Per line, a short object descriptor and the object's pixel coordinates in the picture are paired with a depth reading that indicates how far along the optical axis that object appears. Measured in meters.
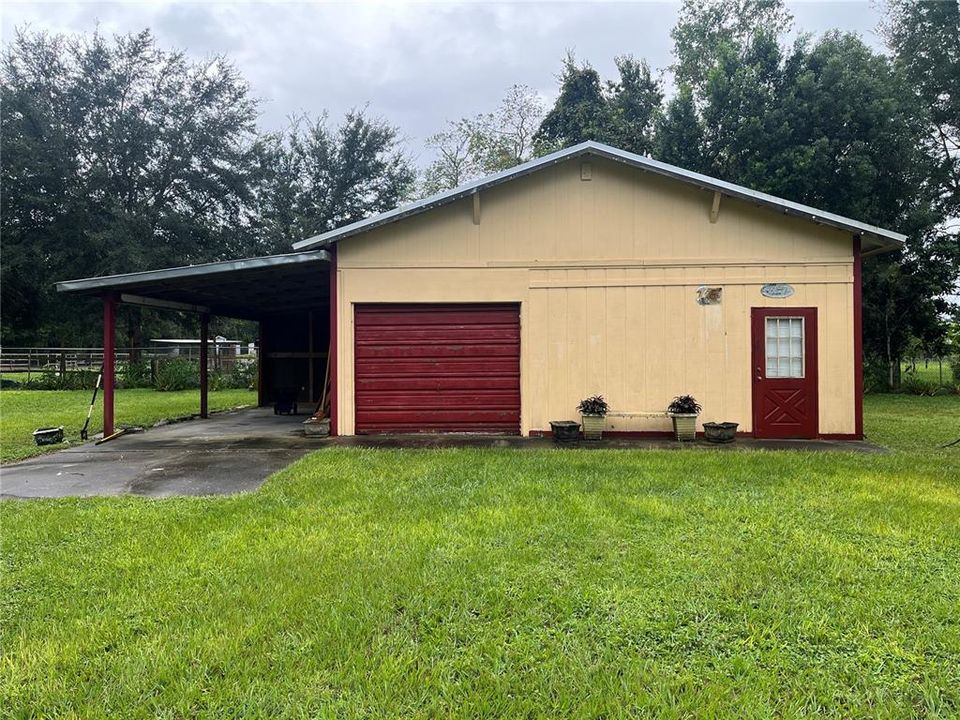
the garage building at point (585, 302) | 8.30
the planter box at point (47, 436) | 8.34
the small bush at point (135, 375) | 20.58
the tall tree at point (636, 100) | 22.86
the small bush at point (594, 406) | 8.25
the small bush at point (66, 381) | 20.27
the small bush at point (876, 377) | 17.34
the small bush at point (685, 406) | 8.21
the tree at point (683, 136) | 18.28
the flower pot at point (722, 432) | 8.01
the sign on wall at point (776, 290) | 8.34
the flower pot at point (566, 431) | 8.25
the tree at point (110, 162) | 21.94
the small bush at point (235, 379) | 20.78
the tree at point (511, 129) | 27.58
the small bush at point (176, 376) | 19.23
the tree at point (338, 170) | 27.33
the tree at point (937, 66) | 18.67
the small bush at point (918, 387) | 16.55
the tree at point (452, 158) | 27.97
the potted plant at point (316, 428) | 8.70
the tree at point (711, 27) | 25.77
